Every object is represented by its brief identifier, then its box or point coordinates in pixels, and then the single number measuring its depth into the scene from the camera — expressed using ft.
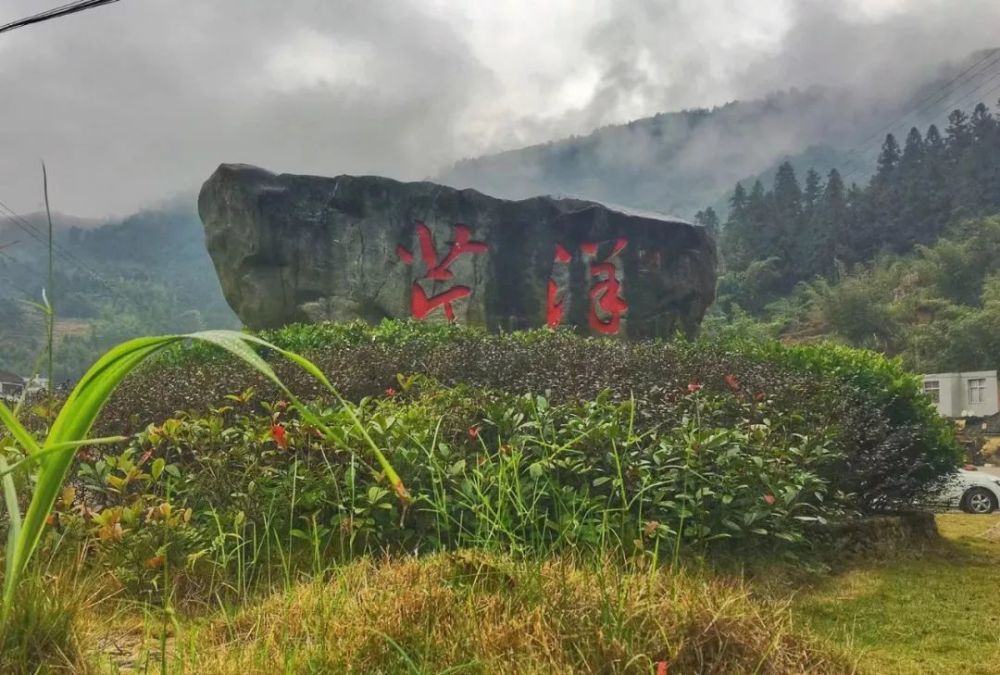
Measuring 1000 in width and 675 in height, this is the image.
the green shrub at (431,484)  8.70
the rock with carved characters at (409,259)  34.17
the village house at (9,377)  72.98
